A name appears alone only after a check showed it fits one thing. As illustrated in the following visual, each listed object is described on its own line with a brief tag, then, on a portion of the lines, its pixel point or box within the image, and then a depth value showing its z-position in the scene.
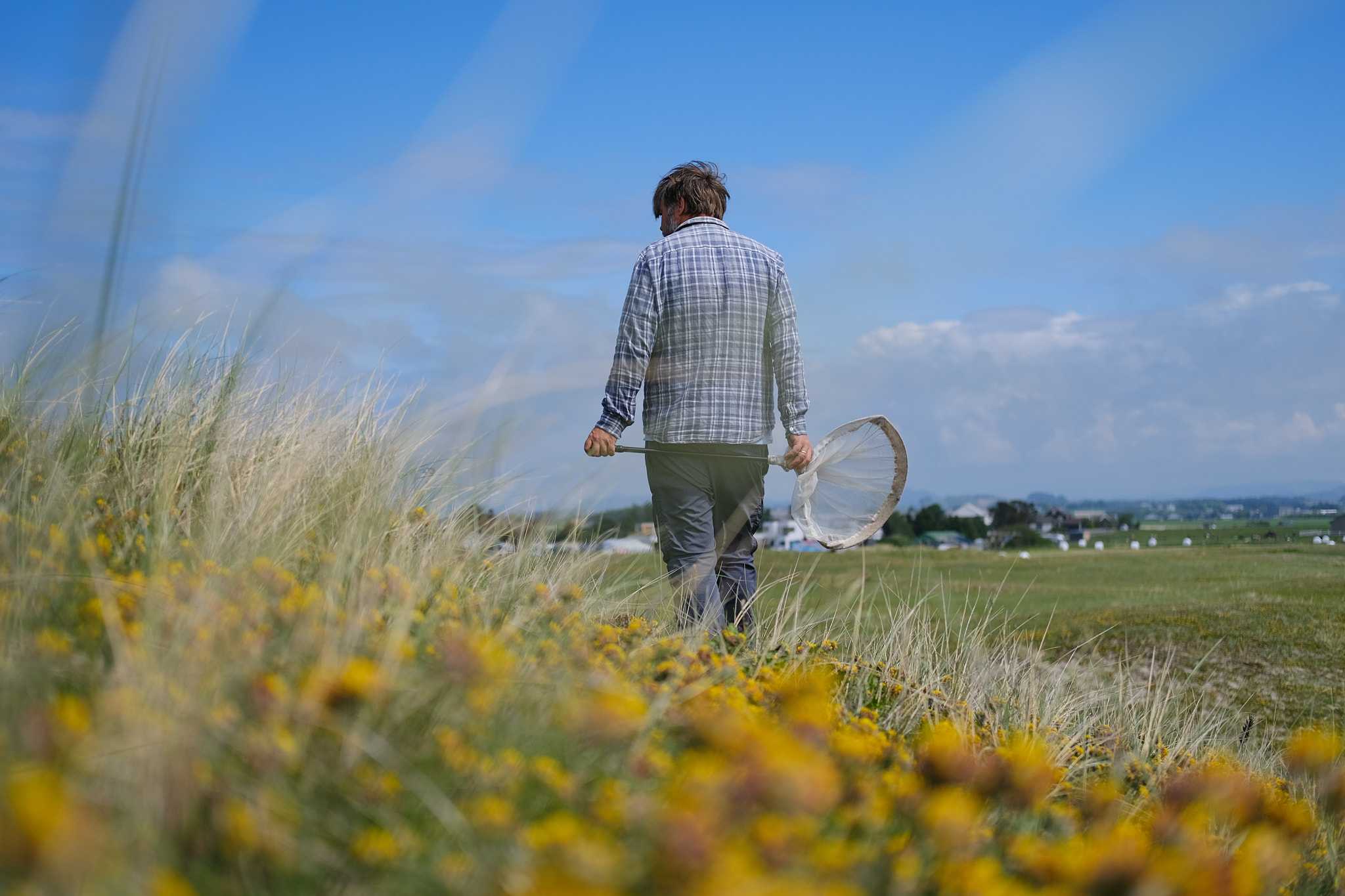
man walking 4.70
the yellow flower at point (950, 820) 1.71
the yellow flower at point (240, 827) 1.48
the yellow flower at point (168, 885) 1.31
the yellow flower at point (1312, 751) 2.31
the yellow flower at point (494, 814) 1.56
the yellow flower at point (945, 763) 2.00
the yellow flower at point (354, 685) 1.56
